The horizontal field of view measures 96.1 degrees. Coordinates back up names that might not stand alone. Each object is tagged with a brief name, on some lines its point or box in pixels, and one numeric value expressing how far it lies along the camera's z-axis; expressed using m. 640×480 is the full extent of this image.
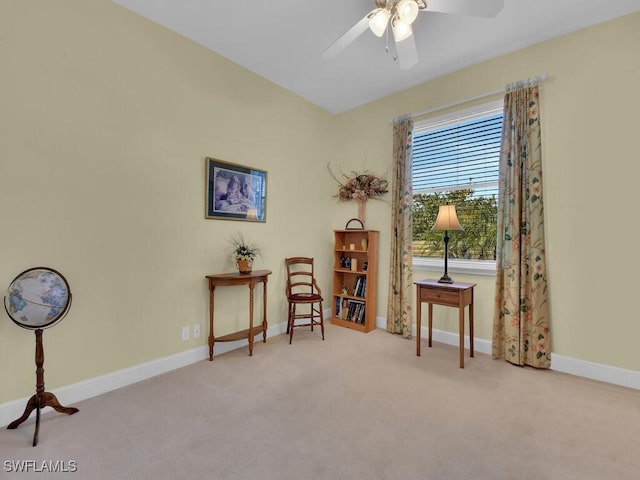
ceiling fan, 1.73
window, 3.07
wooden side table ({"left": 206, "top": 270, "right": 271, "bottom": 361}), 2.75
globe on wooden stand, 1.66
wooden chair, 3.35
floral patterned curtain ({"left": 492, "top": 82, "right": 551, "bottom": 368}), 2.64
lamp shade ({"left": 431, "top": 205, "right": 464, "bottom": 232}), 2.85
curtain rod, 2.70
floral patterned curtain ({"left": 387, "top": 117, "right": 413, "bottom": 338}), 3.47
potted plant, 2.94
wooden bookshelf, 3.70
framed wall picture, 2.87
